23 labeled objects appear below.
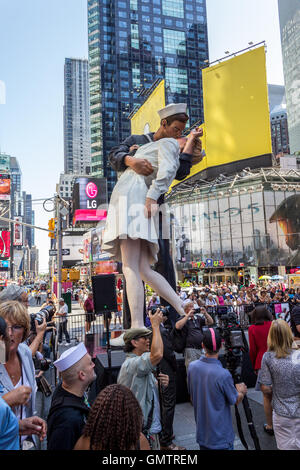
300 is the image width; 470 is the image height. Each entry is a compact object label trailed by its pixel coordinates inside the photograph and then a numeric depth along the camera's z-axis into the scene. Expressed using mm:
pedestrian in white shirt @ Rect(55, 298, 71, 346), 11734
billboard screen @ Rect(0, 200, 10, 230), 61844
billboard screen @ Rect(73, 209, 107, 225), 41438
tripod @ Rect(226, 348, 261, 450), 3127
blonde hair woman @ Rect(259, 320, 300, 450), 3004
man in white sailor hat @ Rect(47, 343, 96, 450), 1854
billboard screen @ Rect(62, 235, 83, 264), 54031
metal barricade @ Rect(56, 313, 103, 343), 12683
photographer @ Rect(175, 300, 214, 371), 3616
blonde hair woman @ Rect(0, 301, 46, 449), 2344
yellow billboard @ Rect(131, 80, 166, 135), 28856
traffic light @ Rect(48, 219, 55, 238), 18062
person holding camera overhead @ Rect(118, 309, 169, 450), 2764
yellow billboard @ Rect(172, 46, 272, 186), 35312
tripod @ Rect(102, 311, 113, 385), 4062
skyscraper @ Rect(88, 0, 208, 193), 92188
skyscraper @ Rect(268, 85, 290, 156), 127875
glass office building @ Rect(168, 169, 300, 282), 41938
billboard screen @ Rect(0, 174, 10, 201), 46094
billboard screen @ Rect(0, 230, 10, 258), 36656
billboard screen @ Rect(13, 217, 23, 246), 51506
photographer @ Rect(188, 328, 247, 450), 2686
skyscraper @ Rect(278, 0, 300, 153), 89188
